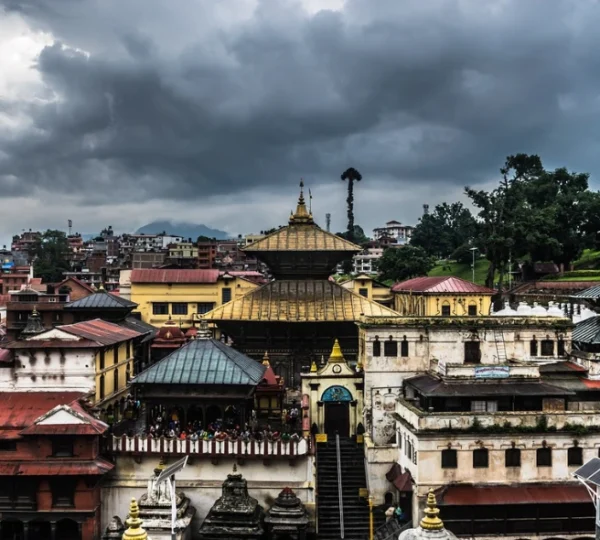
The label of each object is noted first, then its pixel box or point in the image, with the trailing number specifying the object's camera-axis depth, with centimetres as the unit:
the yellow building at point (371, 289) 8794
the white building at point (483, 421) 3297
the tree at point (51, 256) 15038
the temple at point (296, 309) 4903
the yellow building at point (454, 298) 7725
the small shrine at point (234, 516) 3238
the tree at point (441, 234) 15025
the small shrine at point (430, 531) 1767
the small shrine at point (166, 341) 5931
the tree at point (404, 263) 11412
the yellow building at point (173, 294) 8344
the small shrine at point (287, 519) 3309
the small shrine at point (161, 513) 3203
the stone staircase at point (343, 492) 3512
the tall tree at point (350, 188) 16575
